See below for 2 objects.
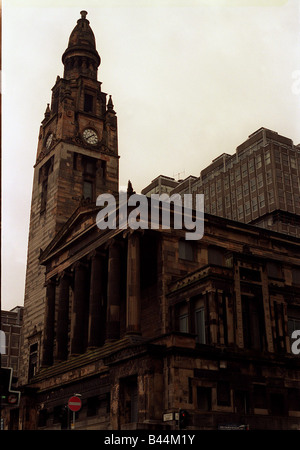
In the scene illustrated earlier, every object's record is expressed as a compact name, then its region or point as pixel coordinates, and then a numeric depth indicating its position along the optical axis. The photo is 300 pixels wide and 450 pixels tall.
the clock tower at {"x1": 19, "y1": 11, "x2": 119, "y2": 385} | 65.19
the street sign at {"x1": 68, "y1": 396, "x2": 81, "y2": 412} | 31.81
